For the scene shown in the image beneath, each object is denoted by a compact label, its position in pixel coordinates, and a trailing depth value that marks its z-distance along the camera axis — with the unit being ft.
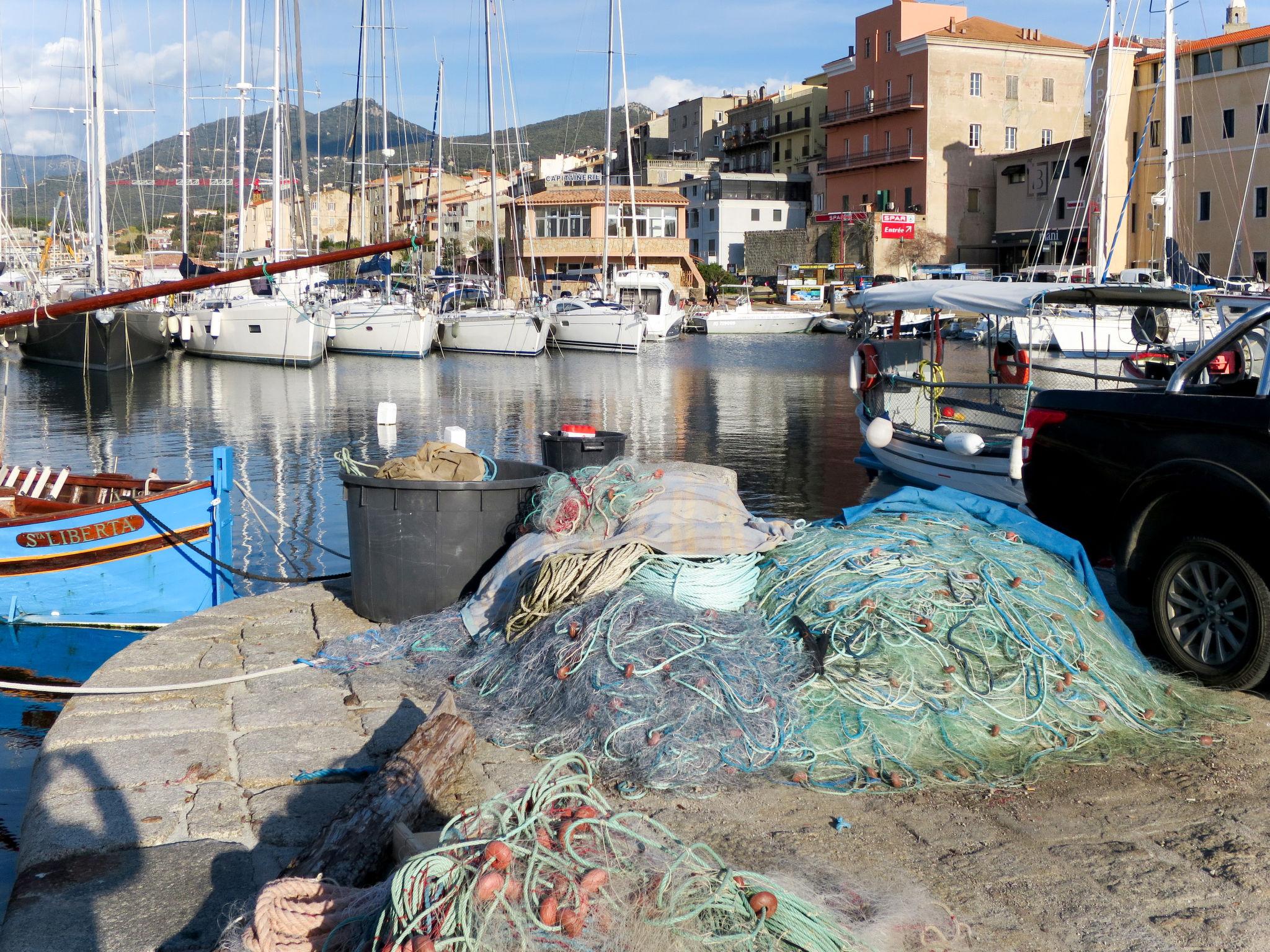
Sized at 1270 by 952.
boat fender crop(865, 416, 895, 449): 43.42
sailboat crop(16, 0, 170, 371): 119.14
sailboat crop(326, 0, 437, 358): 146.10
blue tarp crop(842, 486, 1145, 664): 18.76
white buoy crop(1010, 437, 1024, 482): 30.63
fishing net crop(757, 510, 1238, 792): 15.31
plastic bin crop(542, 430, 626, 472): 25.82
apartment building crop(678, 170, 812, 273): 281.54
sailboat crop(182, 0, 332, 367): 134.21
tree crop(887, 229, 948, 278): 237.04
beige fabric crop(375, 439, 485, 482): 22.50
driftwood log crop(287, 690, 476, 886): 11.84
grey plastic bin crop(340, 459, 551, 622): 21.58
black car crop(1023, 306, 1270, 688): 17.62
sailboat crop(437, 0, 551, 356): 149.79
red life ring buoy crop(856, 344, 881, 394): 50.56
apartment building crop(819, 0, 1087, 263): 235.61
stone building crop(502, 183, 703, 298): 235.20
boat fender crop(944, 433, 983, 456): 39.81
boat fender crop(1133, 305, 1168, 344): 49.02
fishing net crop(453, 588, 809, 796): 14.75
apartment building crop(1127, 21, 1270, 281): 169.58
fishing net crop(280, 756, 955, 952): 8.27
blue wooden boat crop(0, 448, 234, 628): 32.83
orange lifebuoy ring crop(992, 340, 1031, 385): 48.42
